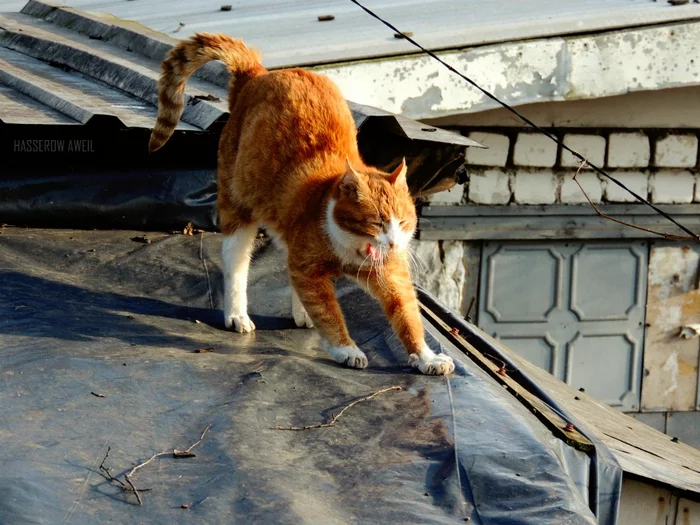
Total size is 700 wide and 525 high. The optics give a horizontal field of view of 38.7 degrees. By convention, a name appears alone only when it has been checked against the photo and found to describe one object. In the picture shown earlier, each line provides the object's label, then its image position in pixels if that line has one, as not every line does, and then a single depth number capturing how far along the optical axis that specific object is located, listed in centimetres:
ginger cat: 376
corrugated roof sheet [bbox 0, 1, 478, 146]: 450
